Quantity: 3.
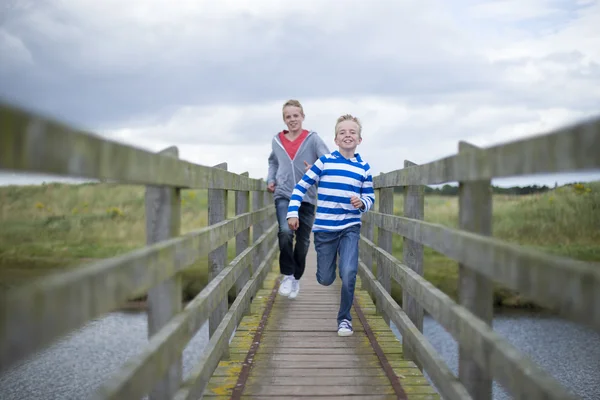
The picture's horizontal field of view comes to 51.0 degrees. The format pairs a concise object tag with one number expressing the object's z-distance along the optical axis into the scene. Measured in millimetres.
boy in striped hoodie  5027
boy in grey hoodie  6219
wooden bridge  1753
